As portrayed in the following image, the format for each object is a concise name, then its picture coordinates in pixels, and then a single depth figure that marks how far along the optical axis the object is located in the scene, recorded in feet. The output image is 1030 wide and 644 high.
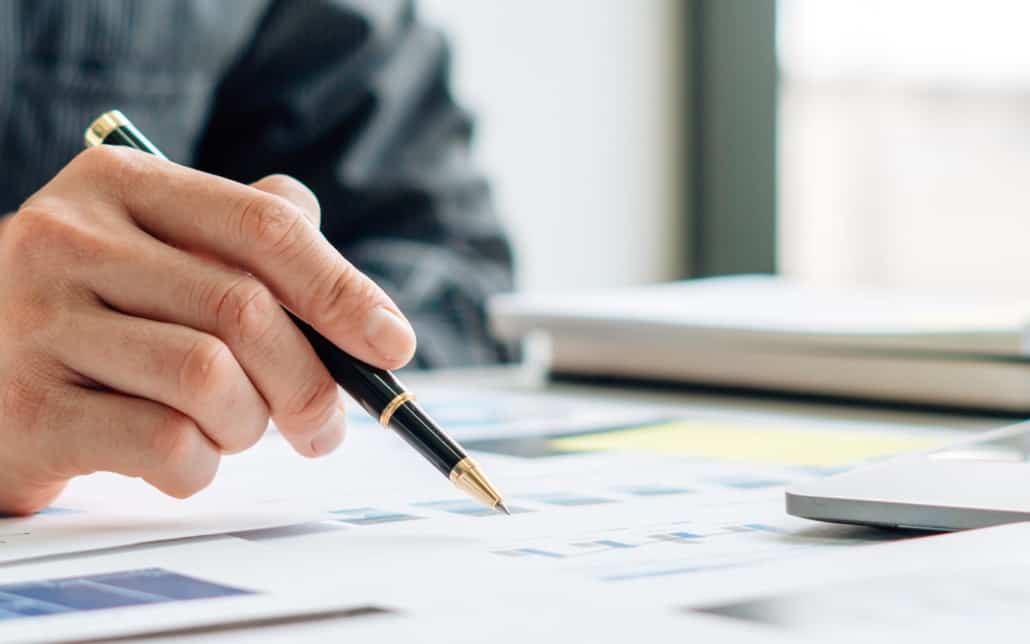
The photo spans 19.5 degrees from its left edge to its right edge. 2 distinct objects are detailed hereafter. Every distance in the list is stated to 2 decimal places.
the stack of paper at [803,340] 3.02
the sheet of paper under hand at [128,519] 2.31
